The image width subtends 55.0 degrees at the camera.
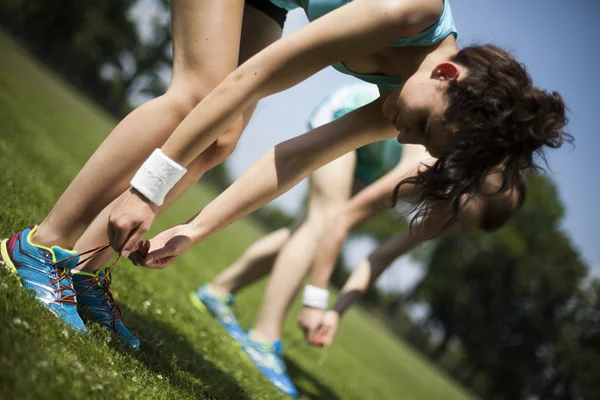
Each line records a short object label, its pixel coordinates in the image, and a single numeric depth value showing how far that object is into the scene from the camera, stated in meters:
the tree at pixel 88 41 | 40.88
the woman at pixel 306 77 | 2.17
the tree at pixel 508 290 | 39.47
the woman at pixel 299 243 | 4.23
